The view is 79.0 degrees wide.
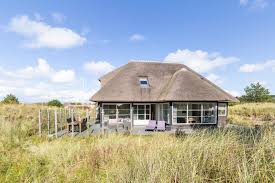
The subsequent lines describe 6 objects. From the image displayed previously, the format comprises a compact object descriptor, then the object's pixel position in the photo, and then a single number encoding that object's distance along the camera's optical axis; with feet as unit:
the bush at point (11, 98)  102.04
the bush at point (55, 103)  108.17
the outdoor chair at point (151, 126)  42.22
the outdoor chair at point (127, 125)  40.00
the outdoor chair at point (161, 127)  42.60
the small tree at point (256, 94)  132.10
